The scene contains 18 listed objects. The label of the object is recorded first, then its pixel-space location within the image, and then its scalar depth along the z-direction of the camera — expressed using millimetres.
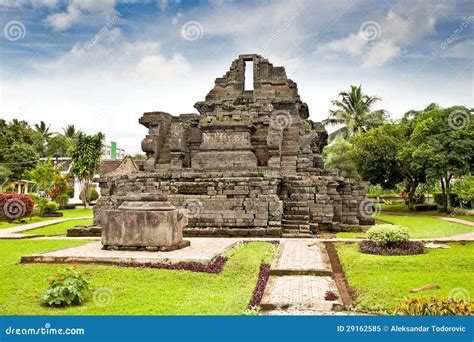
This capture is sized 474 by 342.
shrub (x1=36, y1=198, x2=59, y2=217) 32450
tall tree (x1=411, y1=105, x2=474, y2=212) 28422
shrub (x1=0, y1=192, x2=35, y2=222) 27422
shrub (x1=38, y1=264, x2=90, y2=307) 6723
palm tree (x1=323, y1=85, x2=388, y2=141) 50625
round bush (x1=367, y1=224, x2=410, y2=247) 11883
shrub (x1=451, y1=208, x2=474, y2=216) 28927
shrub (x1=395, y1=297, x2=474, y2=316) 5918
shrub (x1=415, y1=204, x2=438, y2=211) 37406
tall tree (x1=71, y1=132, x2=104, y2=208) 44656
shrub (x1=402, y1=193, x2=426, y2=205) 46188
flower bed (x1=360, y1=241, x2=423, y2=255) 11492
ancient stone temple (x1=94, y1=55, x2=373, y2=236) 16703
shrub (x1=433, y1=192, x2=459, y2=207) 36081
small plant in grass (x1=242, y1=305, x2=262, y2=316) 6192
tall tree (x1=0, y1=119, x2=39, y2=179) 48094
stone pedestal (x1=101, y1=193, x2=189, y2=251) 11172
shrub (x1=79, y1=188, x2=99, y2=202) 51003
